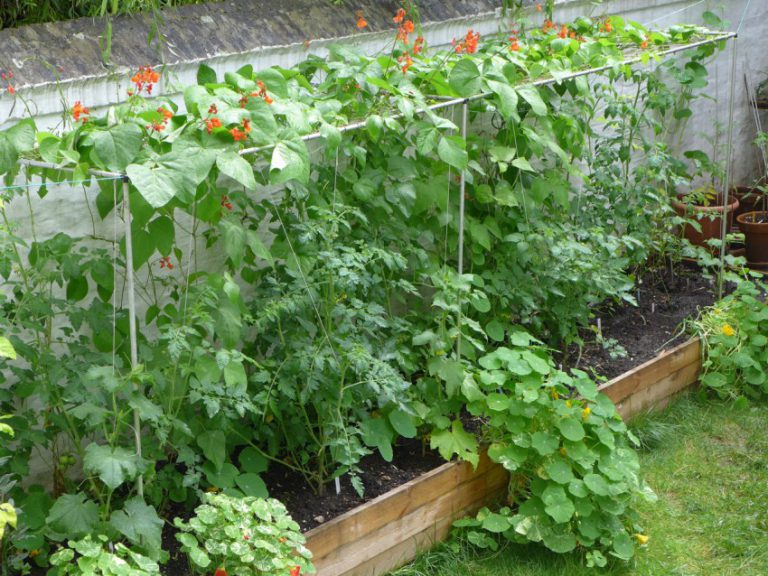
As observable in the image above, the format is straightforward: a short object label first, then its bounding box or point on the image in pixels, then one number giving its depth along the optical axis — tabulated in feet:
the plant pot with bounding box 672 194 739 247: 21.50
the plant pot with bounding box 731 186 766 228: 23.72
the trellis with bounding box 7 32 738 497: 9.92
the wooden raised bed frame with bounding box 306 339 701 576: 12.17
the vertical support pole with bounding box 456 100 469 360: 13.55
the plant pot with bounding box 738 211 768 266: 21.86
